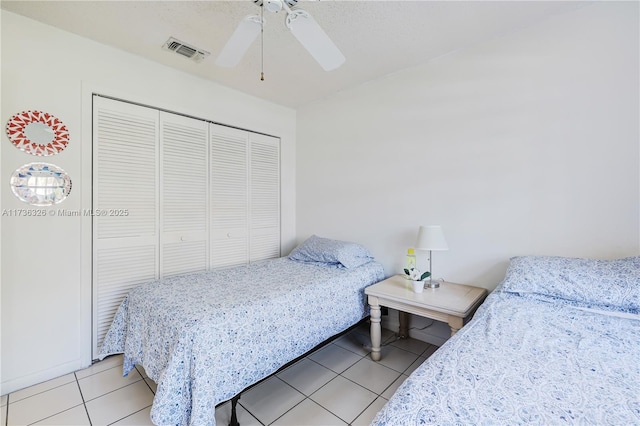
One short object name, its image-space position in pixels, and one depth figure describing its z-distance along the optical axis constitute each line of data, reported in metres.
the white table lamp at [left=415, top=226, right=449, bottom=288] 2.26
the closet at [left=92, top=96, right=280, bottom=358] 2.31
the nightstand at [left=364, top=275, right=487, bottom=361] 1.94
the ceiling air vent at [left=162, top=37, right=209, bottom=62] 2.24
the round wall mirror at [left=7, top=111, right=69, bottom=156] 1.93
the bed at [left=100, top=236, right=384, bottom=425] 1.42
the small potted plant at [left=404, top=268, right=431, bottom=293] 2.23
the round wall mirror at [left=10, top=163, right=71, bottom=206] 1.96
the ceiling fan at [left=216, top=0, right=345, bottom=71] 1.41
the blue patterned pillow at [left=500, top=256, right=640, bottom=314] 1.49
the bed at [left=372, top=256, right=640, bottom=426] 0.80
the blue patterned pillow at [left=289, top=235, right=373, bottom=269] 2.67
